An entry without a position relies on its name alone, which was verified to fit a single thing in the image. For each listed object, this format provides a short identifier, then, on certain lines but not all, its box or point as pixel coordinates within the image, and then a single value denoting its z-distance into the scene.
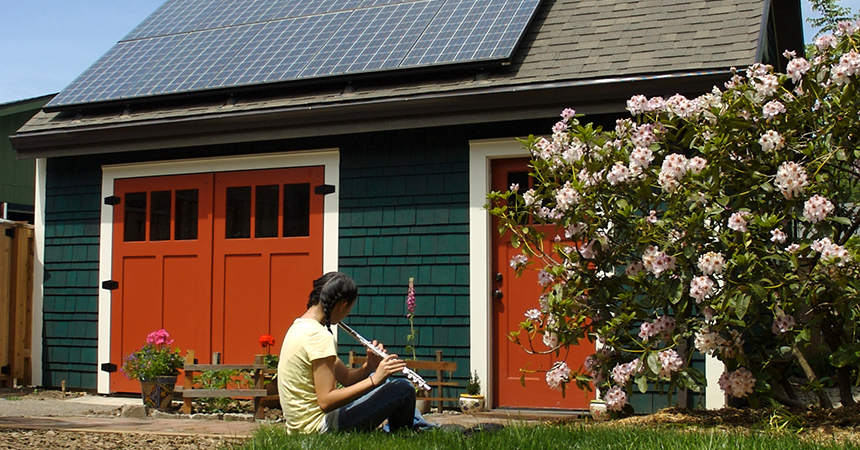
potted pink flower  7.49
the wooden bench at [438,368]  7.37
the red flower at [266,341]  7.49
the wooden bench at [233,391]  6.96
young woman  4.27
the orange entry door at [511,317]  7.43
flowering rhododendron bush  4.45
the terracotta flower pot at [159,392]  7.47
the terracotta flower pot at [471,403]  7.26
